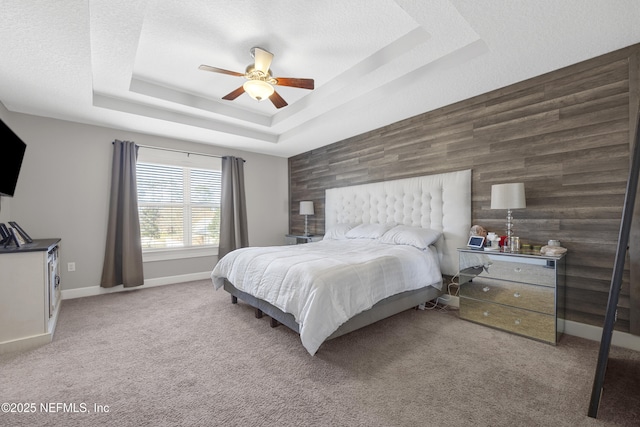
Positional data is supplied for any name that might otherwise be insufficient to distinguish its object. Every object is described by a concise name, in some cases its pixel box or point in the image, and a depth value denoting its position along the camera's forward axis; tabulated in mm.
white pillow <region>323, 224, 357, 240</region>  4281
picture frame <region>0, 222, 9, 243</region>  2557
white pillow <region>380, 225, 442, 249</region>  3194
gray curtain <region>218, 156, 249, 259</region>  5055
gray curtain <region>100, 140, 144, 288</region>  3965
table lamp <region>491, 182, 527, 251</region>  2545
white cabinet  2232
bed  2121
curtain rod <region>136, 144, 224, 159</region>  4357
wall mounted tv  2521
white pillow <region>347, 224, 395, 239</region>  3766
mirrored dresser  2312
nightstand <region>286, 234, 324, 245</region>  5094
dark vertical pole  1463
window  4395
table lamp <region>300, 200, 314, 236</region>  5277
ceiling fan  2549
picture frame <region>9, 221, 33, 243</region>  2828
